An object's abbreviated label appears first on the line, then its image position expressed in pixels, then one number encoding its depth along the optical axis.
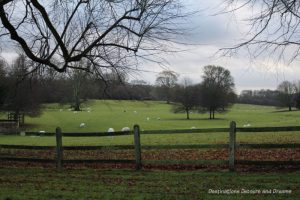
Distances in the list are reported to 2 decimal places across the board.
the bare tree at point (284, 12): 9.49
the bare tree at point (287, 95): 99.25
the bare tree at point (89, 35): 13.54
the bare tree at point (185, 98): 80.00
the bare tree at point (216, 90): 77.50
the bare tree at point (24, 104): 50.95
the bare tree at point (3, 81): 26.19
